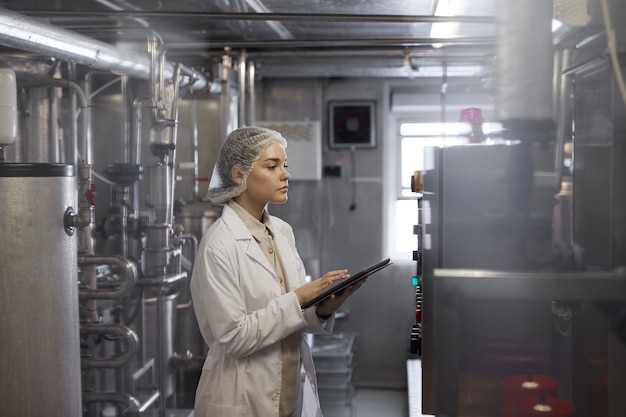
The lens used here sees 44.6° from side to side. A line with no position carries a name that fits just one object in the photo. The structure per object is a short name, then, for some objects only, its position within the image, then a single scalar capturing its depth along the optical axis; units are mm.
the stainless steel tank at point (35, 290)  2627
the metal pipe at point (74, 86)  3674
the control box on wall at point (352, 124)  5848
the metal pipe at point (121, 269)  3758
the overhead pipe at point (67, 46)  2646
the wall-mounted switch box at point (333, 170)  5938
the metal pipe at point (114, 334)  3844
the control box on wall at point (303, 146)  5793
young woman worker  2217
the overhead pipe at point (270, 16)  2936
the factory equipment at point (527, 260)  1404
